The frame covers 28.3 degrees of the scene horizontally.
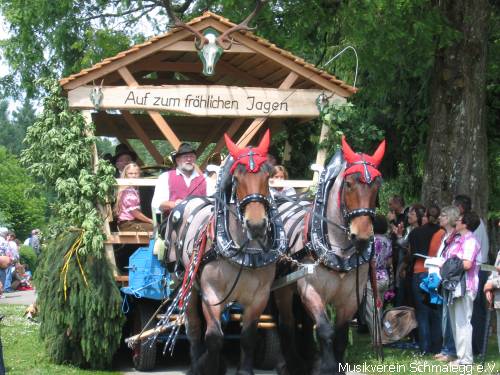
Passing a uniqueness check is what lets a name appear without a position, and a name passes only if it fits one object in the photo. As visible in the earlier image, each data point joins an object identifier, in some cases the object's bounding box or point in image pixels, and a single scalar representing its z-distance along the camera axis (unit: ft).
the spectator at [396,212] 45.89
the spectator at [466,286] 35.53
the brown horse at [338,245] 27.71
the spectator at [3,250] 72.76
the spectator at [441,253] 36.78
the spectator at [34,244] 107.74
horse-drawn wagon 35.42
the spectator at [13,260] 85.15
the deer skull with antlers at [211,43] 36.65
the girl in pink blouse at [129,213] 37.37
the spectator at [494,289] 31.83
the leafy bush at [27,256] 111.45
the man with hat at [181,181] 35.40
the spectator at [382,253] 41.88
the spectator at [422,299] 40.14
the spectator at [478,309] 38.60
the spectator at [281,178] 37.21
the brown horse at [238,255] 27.61
